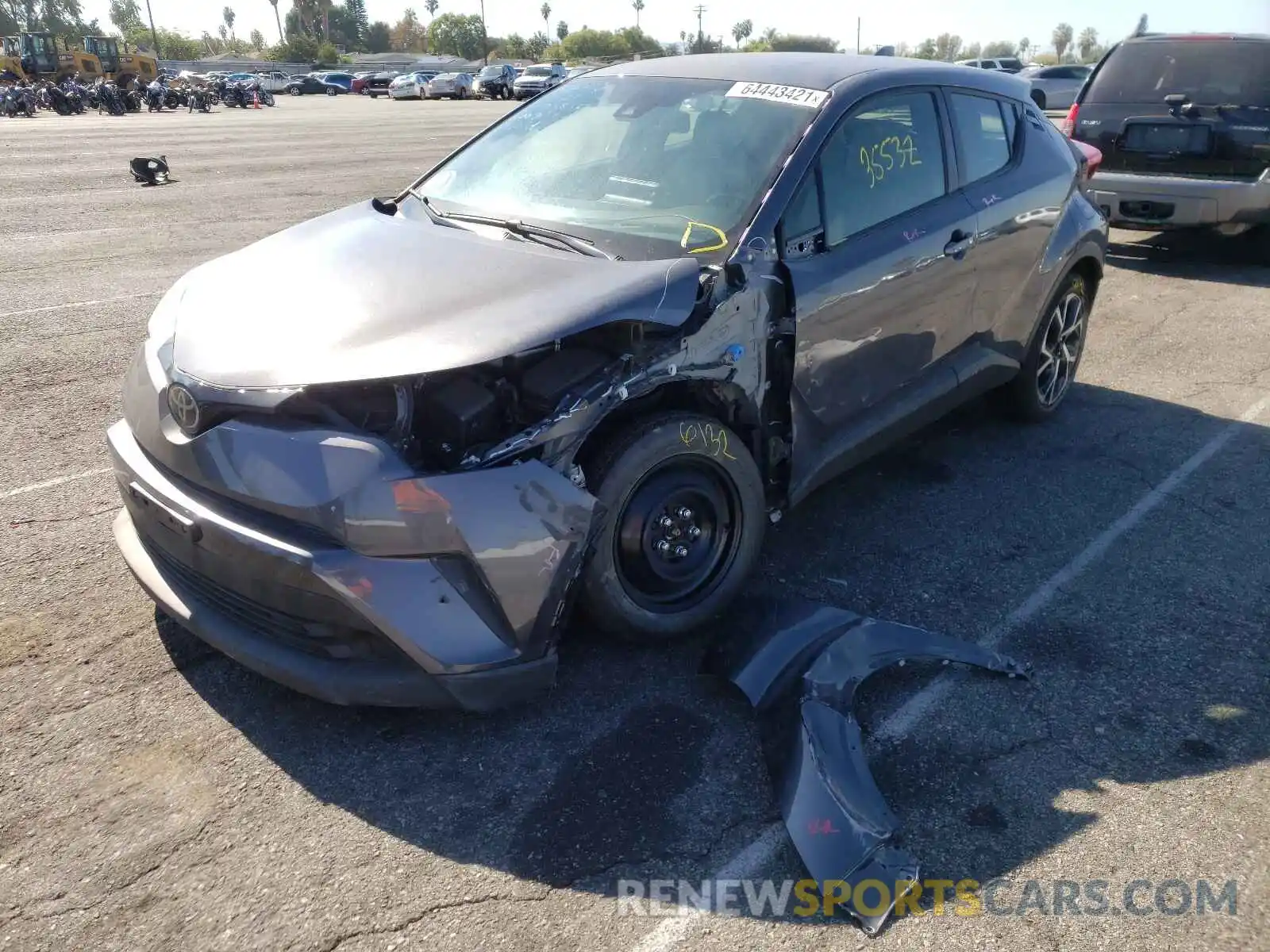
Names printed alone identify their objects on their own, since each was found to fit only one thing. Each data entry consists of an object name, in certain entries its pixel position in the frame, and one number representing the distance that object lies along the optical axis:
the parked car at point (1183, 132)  8.12
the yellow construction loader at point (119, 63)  47.56
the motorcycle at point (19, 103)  35.69
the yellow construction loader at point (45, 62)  46.66
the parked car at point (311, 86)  66.12
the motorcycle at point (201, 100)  41.31
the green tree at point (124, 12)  142.38
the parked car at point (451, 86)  48.72
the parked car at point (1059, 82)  27.20
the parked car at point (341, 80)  67.56
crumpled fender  2.42
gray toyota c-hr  2.62
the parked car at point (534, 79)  43.16
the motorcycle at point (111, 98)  37.56
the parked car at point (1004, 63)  31.62
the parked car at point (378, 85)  58.09
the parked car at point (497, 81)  47.19
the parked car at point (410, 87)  50.06
